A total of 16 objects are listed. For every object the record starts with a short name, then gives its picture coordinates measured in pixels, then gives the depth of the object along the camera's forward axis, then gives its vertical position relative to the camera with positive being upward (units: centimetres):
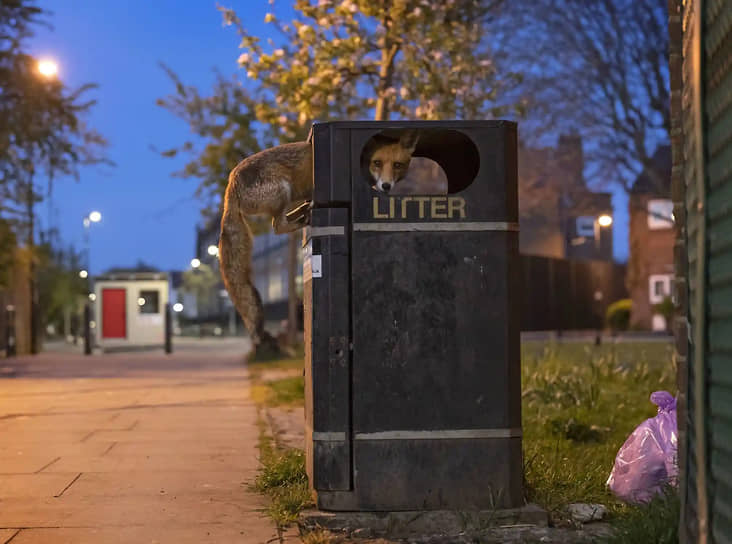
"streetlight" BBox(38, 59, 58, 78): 2194 +552
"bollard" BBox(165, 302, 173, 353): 2939 -64
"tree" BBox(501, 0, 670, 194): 2148 +537
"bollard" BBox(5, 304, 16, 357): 2645 -58
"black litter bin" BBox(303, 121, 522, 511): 541 -16
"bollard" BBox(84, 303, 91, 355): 2895 -64
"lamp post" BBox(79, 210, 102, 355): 2895 -59
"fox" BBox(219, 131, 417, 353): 595 +71
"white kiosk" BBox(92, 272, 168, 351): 3142 +3
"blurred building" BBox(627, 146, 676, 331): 4412 +187
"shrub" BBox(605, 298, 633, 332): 3934 -47
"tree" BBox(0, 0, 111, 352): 2302 +461
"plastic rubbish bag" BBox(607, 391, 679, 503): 609 -97
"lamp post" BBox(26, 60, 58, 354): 2225 +178
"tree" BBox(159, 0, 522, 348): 1353 +357
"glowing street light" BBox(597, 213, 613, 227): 3788 +330
